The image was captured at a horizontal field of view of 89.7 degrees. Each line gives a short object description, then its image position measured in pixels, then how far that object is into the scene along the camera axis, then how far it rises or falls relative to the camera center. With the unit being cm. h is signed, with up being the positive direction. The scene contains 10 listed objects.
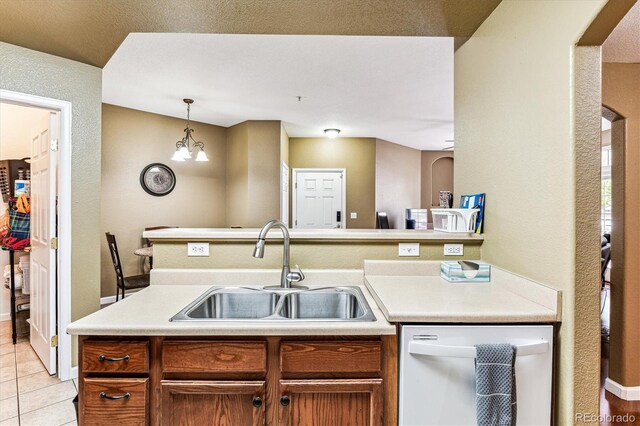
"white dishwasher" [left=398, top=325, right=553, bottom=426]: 115 -60
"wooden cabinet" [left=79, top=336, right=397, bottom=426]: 115 -61
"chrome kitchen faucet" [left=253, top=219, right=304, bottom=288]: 165 -32
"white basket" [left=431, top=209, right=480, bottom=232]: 180 -5
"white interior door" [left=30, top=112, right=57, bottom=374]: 237 -24
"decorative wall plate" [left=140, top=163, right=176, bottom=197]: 450 +45
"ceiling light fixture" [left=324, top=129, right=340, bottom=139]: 553 +138
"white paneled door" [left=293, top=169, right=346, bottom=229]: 620 +26
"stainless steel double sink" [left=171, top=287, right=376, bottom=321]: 162 -46
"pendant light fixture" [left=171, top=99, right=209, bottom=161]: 389 +85
